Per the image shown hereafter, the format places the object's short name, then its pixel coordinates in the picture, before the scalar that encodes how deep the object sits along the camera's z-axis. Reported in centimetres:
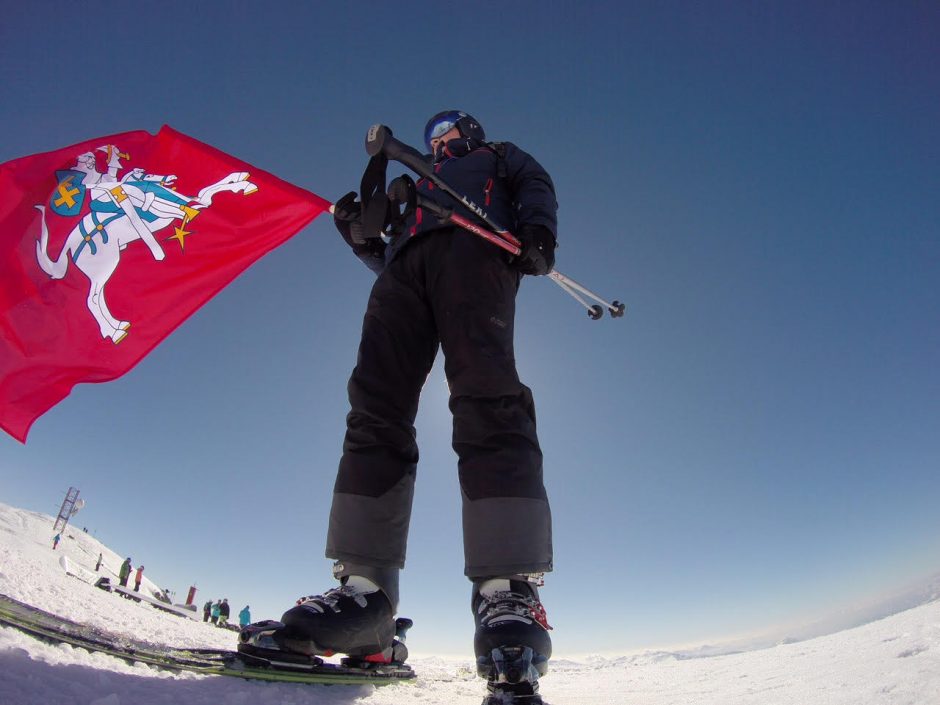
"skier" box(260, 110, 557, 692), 148
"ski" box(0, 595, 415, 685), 127
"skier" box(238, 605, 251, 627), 2156
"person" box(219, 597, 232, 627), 1978
